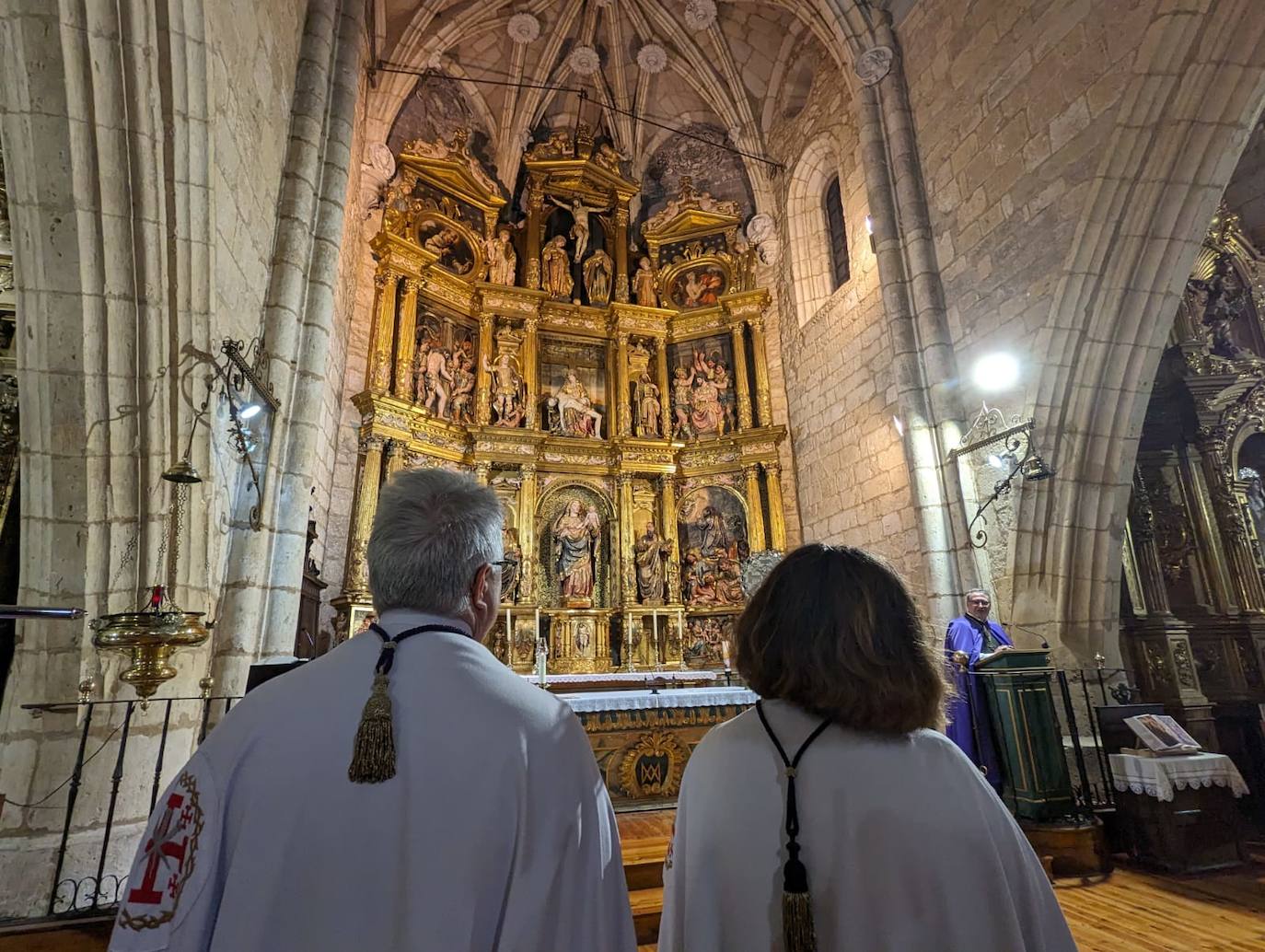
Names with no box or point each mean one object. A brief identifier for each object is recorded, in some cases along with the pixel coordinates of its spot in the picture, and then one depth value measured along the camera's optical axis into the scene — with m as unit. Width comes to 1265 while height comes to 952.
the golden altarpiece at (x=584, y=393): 8.81
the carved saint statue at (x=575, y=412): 10.01
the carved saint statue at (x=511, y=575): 8.21
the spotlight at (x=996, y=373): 5.65
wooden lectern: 3.92
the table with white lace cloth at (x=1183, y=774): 3.69
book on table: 3.86
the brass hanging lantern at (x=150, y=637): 2.91
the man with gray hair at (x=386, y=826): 0.93
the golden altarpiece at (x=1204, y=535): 6.18
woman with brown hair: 1.02
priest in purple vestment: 4.26
